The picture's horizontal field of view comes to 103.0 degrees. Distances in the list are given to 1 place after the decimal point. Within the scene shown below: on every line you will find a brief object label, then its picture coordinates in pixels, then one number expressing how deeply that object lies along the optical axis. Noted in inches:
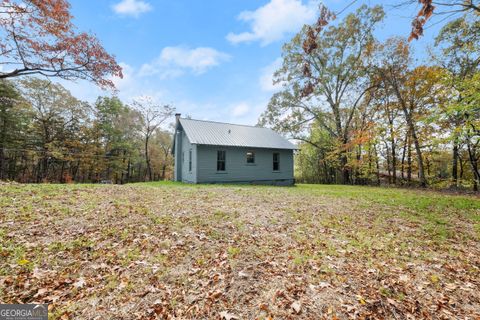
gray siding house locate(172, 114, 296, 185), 520.4
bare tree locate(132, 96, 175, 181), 952.3
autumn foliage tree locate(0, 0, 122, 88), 272.7
